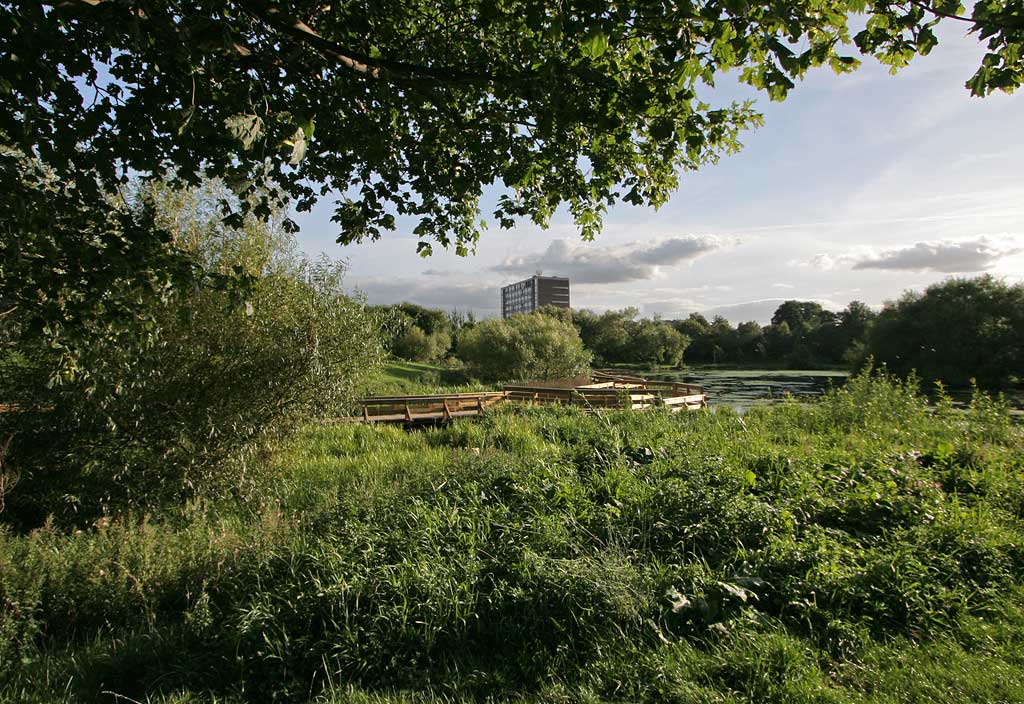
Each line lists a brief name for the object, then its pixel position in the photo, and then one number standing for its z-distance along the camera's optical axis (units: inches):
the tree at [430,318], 3041.3
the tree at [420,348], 2369.6
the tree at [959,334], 1269.7
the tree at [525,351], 1433.3
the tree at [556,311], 2275.8
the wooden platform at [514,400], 597.6
